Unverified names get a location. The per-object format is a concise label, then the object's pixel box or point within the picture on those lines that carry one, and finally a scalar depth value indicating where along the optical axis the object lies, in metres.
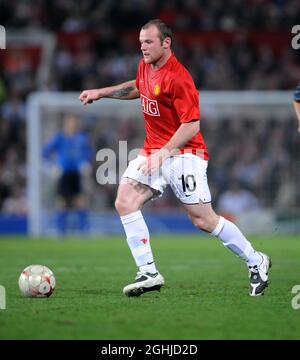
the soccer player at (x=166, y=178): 16.52
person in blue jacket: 35.31
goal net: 38.16
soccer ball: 16.28
